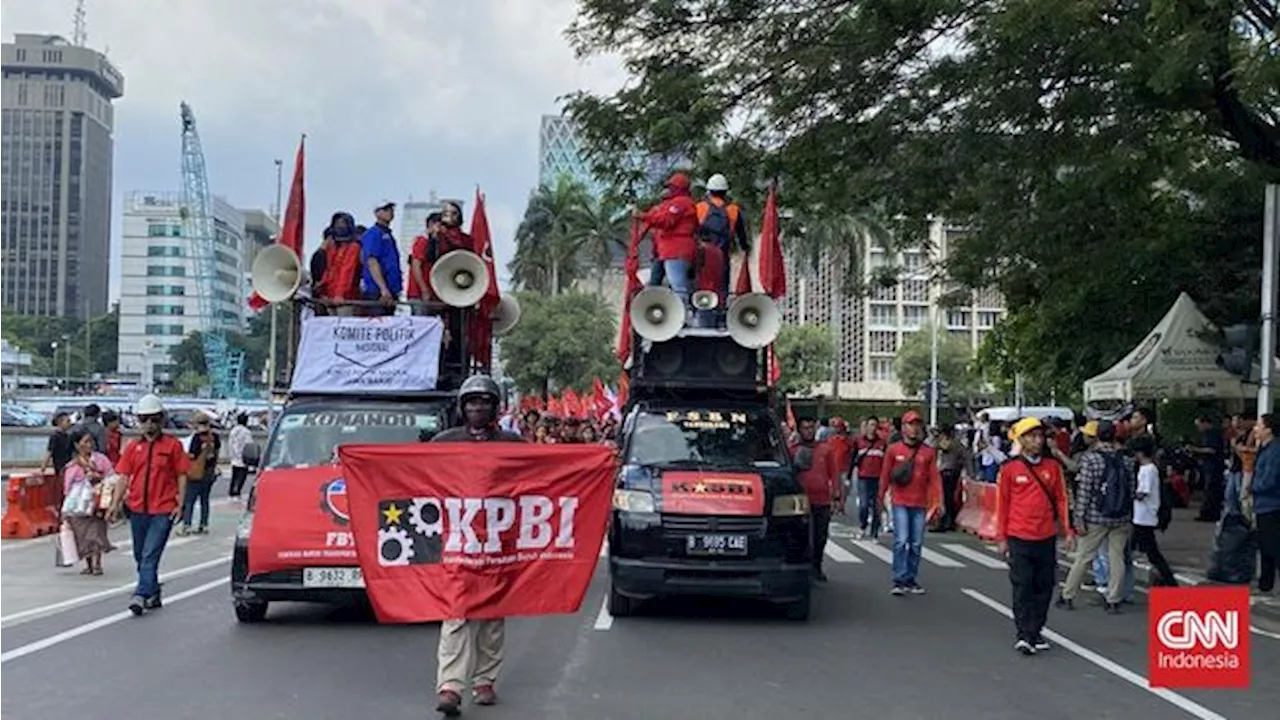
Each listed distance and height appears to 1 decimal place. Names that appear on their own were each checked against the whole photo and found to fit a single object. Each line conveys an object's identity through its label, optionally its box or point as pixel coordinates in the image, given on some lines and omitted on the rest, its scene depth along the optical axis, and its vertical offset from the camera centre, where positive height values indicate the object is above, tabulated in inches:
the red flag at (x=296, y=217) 551.2 +73.7
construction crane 4872.0 +496.0
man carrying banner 306.8 -56.6
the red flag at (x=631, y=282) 581.6 +49.1
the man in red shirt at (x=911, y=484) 530.9 -34.5
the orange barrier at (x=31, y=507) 732.0 -63.6
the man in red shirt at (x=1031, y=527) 415.2 -40.2
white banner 492.1 +13.5
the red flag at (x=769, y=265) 598.2 +57.7
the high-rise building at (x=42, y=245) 7480.3 +815.7
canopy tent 844.6 +19.4
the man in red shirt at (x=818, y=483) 602.2 -39.5
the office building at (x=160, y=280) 6294.3 +522.3
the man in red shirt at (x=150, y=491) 458.9 -33.5
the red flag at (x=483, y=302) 575.8 +39.5
